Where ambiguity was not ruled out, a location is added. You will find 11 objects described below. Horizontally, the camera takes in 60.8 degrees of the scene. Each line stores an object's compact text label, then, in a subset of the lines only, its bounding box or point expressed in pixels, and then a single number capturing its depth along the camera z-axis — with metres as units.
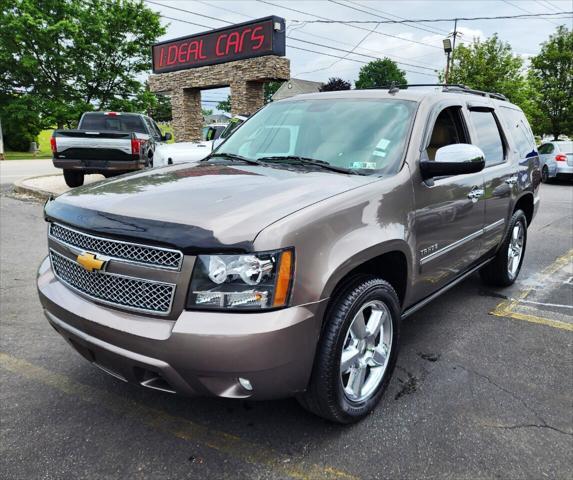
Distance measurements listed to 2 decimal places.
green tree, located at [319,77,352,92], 41.83
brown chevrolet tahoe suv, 2.06
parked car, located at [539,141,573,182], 15.80
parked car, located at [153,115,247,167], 9.31
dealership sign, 15.64
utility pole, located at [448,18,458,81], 33.30
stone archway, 16.27
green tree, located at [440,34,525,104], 29.78
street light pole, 27.34
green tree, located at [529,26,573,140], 30.23
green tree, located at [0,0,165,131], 28.16
